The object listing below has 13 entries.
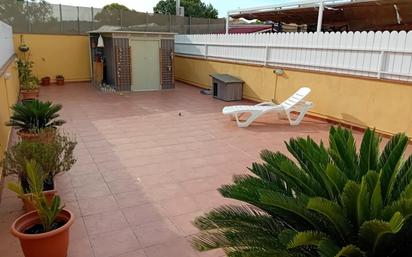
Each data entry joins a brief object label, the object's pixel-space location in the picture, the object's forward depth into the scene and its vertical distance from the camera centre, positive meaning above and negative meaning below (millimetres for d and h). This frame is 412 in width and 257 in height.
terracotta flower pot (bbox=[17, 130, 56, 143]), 4055 -1125
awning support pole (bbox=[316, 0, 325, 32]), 8812 +1030
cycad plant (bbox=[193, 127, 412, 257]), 1675 -836
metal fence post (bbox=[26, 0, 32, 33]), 12711 +1018
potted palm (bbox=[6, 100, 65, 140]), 4402 -980
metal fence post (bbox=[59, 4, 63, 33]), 13297 +1086
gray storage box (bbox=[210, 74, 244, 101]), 10086 -1134
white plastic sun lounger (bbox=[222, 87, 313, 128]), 7254 -1247
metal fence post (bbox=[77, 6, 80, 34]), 13674 +1015
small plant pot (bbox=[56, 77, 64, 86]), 13344 -1427
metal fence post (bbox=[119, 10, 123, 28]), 14648 +1240
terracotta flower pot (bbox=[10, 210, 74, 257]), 2576 -1491
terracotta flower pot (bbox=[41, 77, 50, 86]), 13164 -1425
